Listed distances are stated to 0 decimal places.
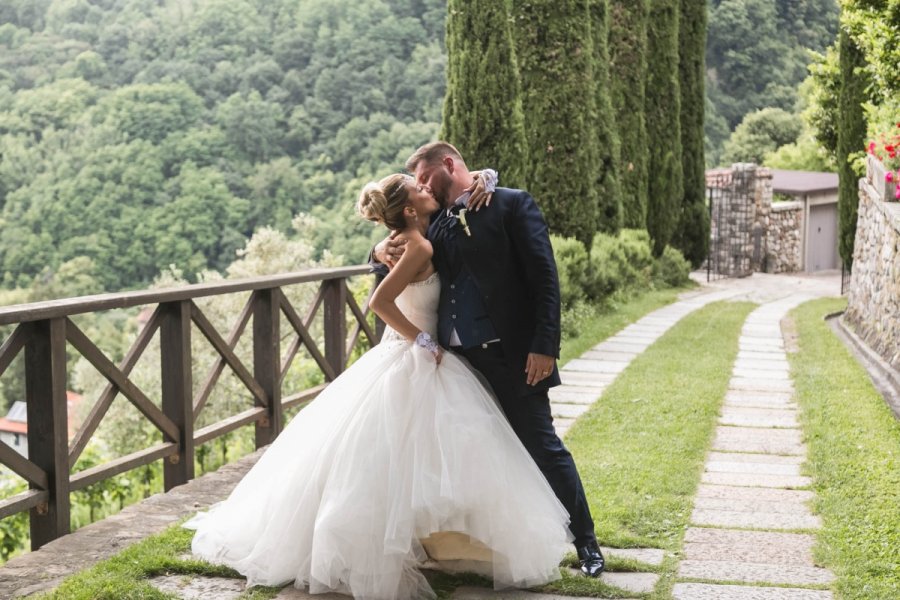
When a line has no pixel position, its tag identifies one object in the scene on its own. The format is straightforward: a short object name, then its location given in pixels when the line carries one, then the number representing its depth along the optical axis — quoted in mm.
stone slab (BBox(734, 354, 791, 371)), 9625
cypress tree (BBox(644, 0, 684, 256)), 19125
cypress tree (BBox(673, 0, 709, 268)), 21016
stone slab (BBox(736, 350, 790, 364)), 10250
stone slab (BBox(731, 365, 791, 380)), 9023
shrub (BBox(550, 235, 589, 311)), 12734
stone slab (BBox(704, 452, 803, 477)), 5672
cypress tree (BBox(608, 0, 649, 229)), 17766
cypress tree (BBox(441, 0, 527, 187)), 12258
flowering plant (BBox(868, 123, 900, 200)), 8891
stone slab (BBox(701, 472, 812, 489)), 5379
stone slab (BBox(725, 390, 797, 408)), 7707
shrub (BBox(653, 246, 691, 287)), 19791
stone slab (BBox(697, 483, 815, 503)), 5098
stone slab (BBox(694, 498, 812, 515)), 4867
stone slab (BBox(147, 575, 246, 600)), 3682
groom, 3871
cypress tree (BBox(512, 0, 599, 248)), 13688
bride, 3604
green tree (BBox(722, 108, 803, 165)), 43719
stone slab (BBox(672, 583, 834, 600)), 3619
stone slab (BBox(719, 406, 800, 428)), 6996
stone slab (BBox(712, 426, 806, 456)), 6230
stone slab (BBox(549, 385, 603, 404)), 7785
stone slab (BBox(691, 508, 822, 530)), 4609
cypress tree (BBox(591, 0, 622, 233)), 14992
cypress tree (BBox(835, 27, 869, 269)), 16703
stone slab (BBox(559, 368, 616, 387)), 8586
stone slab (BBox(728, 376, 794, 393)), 8391
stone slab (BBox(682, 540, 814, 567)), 4094
